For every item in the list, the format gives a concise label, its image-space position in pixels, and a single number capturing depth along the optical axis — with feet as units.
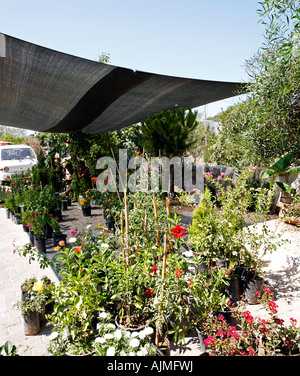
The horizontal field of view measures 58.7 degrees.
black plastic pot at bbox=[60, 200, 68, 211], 23.79
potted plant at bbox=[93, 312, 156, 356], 5.54
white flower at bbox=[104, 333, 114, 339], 5.65
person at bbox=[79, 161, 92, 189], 25.93
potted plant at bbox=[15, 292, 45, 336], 8.08
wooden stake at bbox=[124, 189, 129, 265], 8.07
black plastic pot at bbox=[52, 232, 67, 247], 15.42
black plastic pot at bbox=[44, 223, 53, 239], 16.80
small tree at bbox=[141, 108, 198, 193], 23.70
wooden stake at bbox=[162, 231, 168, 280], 6.52
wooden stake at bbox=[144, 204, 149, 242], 9.92
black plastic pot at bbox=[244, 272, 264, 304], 9.84
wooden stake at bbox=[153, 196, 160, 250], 9.18
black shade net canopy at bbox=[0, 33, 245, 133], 11.23
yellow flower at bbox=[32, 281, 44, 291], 7.15
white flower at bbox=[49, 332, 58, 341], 5.93
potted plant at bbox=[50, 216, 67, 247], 15.03
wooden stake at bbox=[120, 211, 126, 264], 8.17
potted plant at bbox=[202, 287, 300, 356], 6.11
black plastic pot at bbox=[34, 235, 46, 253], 14.48
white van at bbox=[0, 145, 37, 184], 33.54
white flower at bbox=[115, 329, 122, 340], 5.66
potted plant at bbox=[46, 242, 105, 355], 6.40
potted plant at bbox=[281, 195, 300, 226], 11.48
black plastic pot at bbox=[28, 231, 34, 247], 15.82
